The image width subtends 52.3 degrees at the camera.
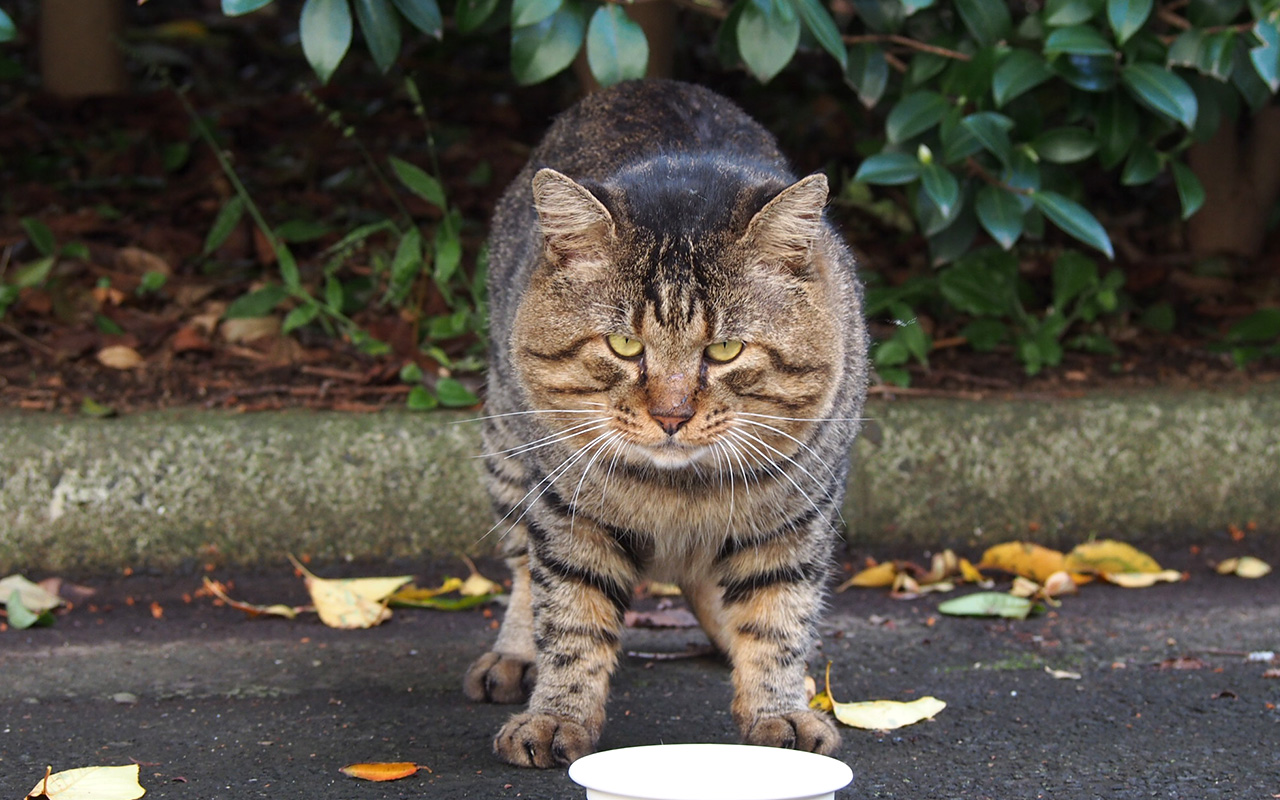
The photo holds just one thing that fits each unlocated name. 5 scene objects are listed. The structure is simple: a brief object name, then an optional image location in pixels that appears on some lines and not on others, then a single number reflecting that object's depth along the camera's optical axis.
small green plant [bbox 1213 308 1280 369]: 4.73
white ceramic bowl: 2.03
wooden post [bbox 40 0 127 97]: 5.89
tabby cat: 2.57
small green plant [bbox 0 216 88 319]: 4.52
